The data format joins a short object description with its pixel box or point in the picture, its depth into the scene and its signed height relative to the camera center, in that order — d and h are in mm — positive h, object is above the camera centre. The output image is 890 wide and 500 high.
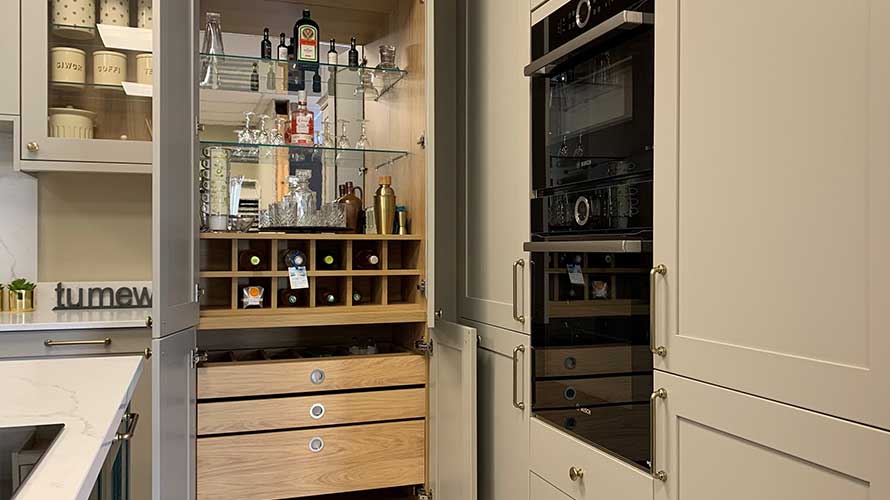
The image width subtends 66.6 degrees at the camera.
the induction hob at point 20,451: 796 -261
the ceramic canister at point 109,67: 2357 +636
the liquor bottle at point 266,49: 2479 +739
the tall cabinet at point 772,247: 914 +3
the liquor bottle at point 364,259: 2463 -38
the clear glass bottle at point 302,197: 2430 +187
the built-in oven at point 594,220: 1414 +66
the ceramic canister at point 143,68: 2396 +641
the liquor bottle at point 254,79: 2439 +613
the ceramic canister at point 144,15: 2414 +833
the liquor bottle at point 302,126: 2471 +449
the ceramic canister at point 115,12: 2381 +836
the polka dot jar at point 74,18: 2311 +795
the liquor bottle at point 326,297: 2418 -176
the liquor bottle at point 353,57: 2635 +747
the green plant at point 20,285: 2398 -129
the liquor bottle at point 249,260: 2305 -38
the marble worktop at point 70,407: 749 -256
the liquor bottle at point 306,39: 2453 +762
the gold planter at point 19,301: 2398 -185
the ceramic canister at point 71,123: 2279 +429
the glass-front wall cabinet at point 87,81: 2246 +578
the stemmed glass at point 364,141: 2625 +420
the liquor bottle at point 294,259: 2307 -35
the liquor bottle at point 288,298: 2367 -173
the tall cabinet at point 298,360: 1857 -370
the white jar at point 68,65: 2287 +629
